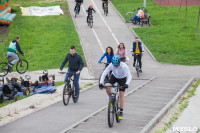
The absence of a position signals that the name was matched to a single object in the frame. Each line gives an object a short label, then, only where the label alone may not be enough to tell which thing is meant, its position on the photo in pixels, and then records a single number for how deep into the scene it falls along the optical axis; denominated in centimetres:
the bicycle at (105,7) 3746
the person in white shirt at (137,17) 3380
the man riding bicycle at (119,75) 1025
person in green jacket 2058
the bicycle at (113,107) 977
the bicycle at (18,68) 2100
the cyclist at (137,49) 1971
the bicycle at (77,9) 3642
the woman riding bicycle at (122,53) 1767
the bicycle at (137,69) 2053
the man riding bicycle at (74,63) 1326
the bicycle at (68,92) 1316
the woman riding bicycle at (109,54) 1591
